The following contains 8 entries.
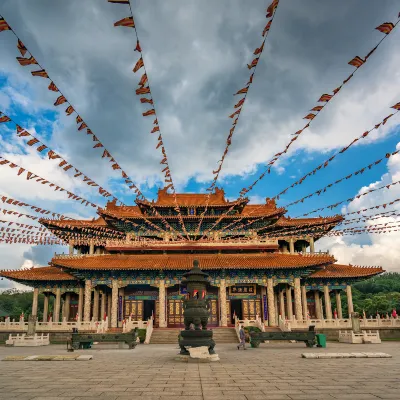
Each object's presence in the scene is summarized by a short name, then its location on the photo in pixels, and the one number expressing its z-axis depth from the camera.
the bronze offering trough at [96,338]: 18.19
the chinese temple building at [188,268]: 28.75
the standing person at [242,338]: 18.16
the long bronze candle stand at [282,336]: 18.52
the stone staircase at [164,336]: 23.77
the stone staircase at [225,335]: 23.62
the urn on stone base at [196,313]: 14.00
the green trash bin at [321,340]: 18.89
